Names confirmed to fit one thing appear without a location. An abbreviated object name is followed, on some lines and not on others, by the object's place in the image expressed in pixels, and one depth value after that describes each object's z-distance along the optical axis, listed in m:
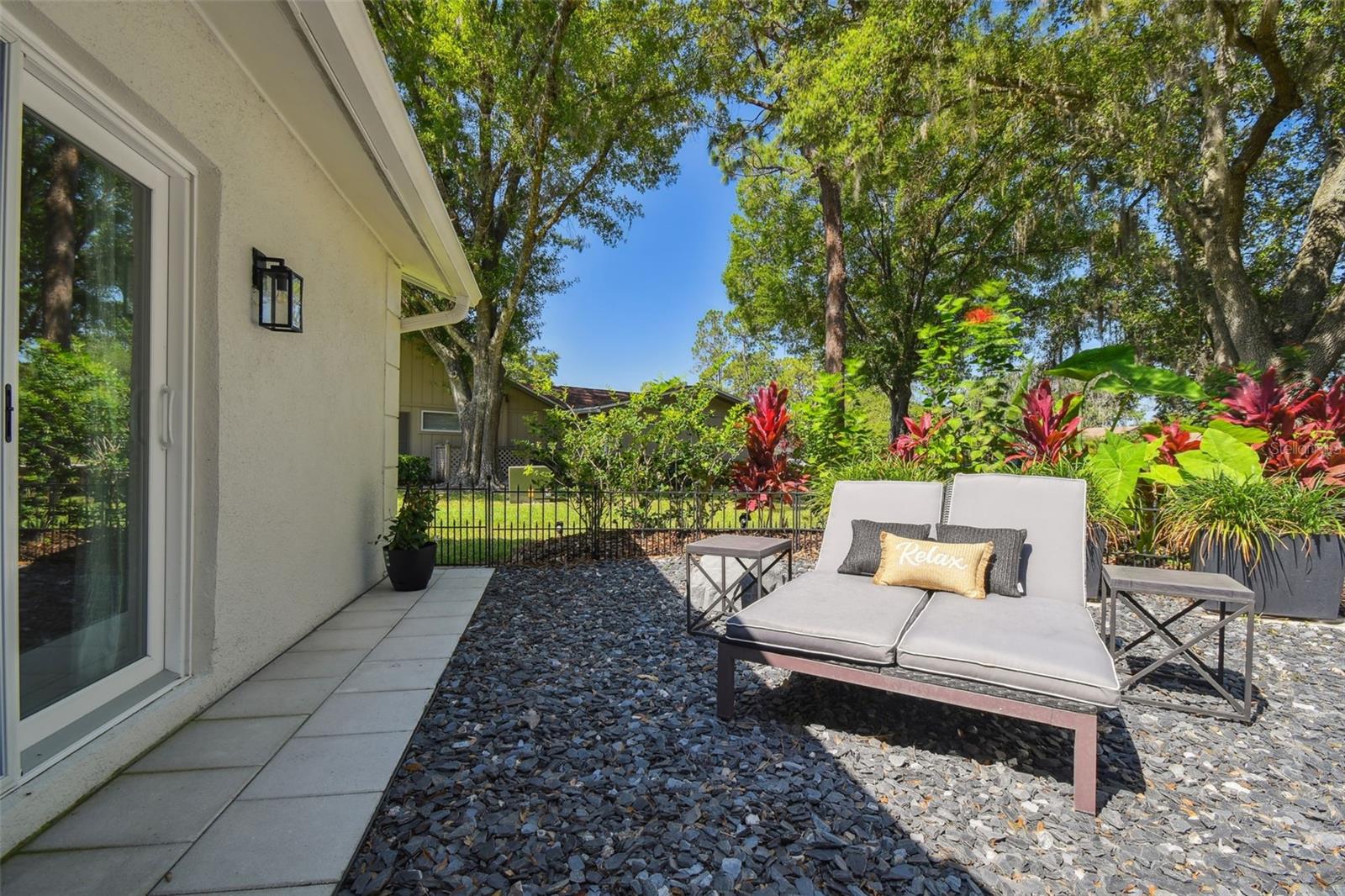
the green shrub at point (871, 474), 5.95
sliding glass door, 1.74
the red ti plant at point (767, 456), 6.94
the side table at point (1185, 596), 2.66
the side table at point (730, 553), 3.74
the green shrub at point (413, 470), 14.82
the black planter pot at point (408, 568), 4.86
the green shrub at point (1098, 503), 5.06
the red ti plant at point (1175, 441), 5.29
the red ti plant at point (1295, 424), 4.88
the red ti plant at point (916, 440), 6.29
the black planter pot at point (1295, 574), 4.25
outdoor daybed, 2.16
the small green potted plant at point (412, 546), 4.87
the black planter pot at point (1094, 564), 4.48
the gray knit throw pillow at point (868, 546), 3.49
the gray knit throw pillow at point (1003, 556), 3.12
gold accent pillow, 3.10
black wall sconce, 2.96
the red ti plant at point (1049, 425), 5.53
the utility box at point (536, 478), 6.82
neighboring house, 17.16
